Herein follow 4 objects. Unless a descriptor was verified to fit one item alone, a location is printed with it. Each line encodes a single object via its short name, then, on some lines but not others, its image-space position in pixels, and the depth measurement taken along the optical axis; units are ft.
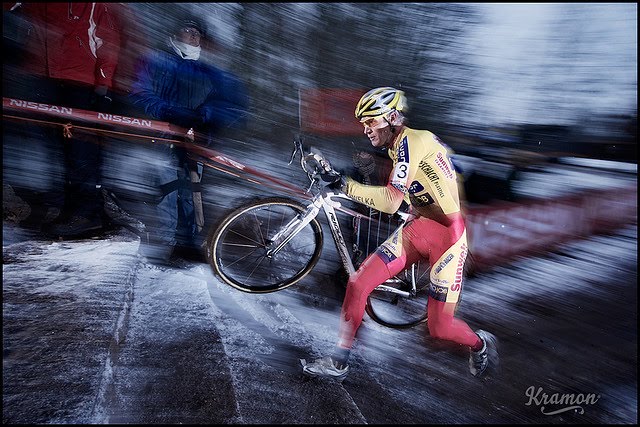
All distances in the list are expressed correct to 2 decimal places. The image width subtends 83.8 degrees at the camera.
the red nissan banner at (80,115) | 11.77
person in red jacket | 11.68
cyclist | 7.93
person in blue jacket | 11.71
